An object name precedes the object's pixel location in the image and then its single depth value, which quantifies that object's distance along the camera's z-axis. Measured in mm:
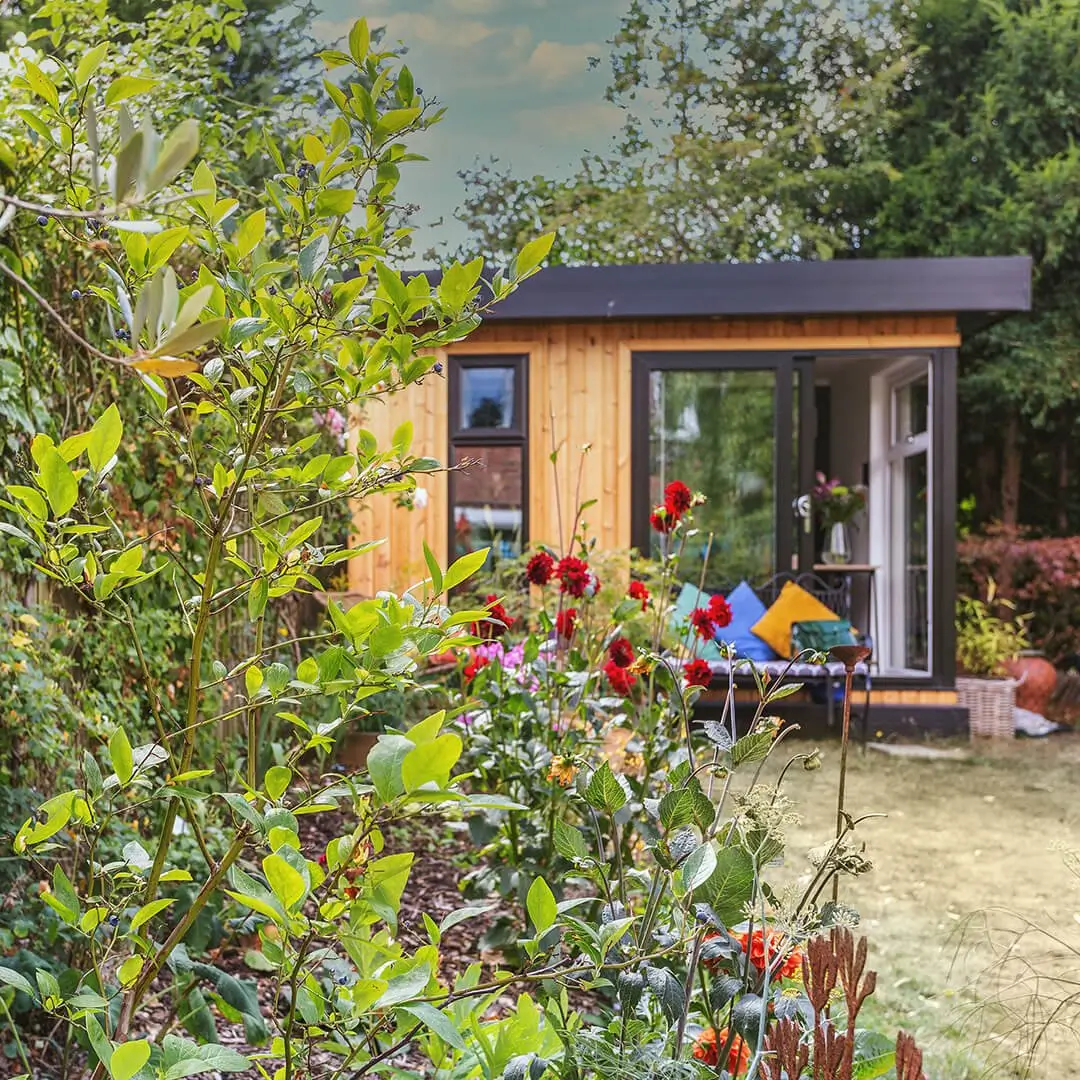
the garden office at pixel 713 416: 6707
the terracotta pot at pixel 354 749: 3908
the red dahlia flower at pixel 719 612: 2199
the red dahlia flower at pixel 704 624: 2102
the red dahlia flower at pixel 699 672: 1903
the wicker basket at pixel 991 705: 7051
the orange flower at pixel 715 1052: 1332
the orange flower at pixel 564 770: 1896
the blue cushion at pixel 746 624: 6566
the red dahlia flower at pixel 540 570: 2283
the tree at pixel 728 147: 13070
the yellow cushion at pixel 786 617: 6609
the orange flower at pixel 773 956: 1336
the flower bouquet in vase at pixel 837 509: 8320
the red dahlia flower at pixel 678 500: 2201
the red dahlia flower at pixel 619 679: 2100
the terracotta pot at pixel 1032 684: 7902
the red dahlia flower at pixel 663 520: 2205
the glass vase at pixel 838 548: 8289
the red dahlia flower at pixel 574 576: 2252
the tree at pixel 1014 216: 10531
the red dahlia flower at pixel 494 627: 1002
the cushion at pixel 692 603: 6219
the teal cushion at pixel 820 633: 6441
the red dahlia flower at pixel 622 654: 2080
